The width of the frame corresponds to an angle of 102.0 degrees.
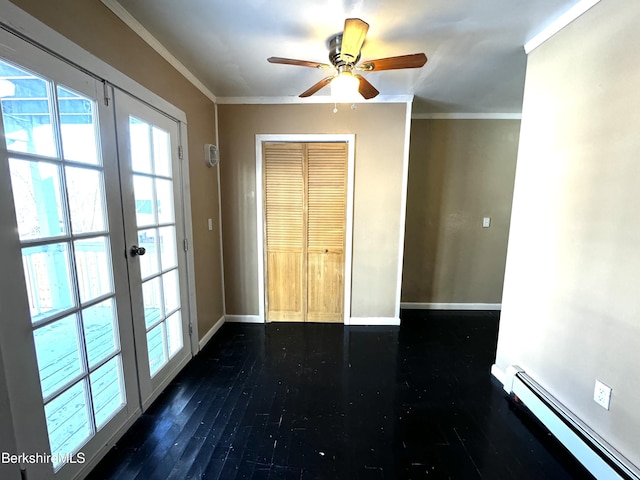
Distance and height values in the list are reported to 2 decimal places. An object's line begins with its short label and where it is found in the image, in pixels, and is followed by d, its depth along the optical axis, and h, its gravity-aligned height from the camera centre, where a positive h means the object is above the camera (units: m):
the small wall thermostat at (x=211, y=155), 2.44 +0.51
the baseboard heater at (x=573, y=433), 1.18 -1.15
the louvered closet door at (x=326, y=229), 2.71 -0.21
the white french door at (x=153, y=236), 1.52 -0.20
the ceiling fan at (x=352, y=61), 1.28 +0.87
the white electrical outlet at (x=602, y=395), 1.26 -0.90
